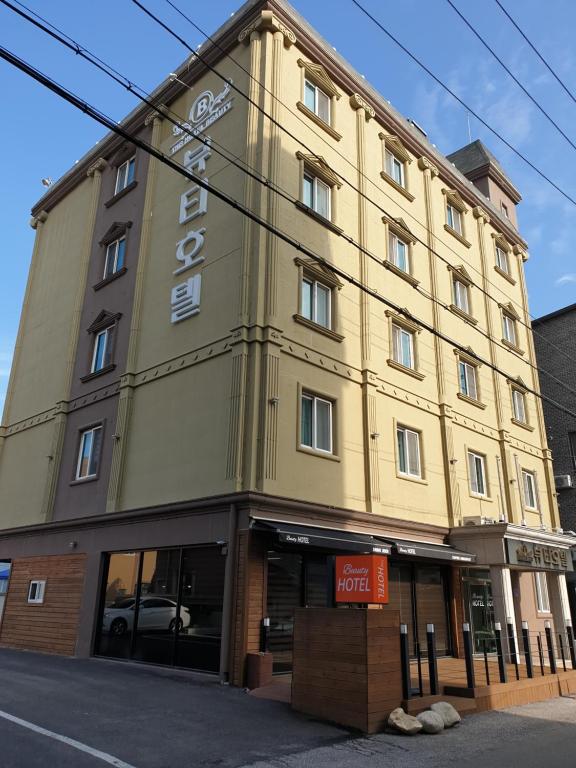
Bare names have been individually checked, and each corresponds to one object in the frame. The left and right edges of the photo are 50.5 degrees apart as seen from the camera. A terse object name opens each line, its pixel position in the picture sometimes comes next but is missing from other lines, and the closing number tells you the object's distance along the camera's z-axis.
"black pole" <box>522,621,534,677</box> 12.52
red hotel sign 9.55
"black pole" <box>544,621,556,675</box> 13.10
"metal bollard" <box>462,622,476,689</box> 10.56
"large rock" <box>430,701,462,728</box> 9.25
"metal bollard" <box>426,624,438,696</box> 10.10
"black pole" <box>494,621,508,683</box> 11.67
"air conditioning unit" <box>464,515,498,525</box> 18.20
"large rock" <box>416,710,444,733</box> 8.84
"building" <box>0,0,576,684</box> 13.81
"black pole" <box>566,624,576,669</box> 13.98
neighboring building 25.86
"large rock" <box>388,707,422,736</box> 8.62
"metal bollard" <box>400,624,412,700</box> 9.40
